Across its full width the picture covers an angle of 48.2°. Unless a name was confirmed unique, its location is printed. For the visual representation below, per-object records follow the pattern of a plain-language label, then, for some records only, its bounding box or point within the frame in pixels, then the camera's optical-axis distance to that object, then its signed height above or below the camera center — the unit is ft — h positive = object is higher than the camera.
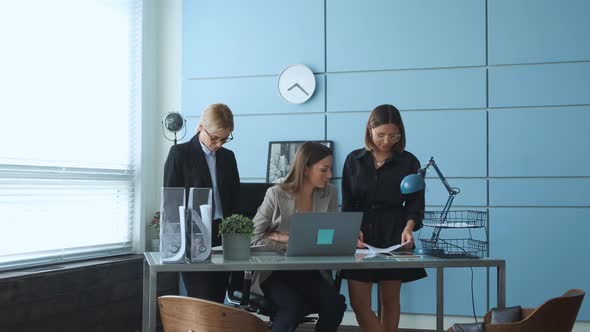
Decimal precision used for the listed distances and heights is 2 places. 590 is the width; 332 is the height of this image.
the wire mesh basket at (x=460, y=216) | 15.03 -1.02
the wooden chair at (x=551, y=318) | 8.10 -1.80
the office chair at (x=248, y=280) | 10.35 -1.92
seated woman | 9.72 -1.01
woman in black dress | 10.12 -0.52
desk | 8.34 -1.21
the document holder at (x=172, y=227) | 8.44 -0.73
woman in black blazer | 10.47 +0.03
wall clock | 16.51 +2.20
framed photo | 16.55 +0.33
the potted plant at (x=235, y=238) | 8.88 -0.91
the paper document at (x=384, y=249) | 9.59 -1.14
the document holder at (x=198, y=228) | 8.42 -0.74
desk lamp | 9.30 -0.21
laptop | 8.84 -0.85
